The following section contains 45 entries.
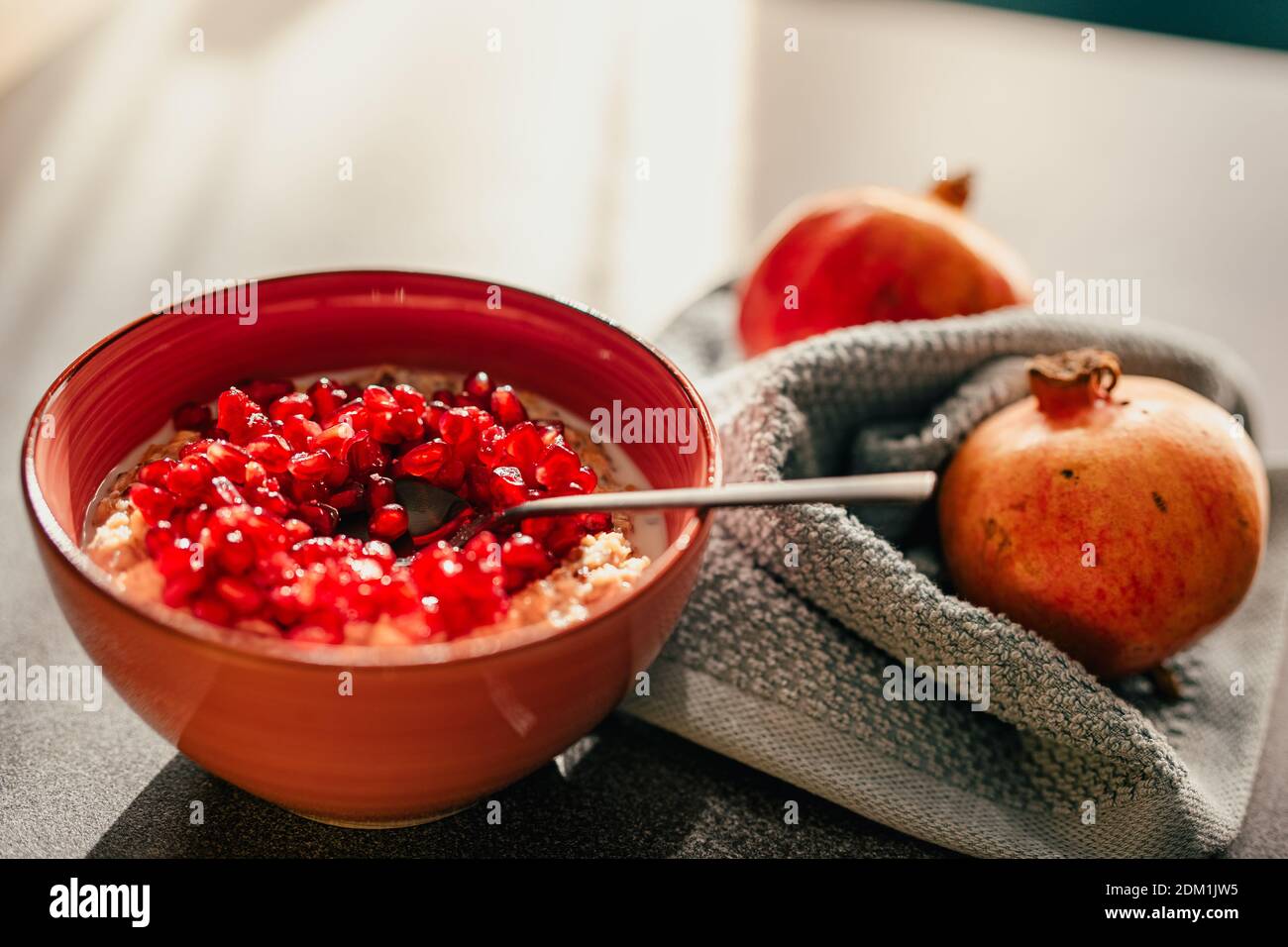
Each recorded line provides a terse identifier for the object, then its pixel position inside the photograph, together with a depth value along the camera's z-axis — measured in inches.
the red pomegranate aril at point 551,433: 18.5
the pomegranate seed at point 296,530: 17.0
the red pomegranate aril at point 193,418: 18.8
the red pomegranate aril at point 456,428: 18.4
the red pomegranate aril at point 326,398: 19.1
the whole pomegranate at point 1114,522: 18.9
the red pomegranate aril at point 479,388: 19.5
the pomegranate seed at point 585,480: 18.2
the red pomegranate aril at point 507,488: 17.9
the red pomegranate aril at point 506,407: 19.2
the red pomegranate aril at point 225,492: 17.1
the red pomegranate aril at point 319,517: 17.5
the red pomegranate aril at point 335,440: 18.1
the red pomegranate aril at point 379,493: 18.1
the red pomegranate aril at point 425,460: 18.2
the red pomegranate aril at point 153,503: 17.1
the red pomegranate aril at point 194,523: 16.7
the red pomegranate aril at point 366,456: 18.1
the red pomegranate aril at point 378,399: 18.6
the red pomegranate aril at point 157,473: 17.6
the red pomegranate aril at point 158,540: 16.7
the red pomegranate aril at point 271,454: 17.8
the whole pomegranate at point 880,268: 22.9
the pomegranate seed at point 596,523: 17.8
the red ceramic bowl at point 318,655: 15.5
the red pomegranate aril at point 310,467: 17.7
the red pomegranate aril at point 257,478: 17.5
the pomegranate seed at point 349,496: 17.9
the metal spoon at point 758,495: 16.9
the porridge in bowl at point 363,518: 16.3
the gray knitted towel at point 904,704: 18.4
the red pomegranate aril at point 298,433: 18.3
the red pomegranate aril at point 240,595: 16.1
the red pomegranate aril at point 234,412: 18.4
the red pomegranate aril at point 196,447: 17.9
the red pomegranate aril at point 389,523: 17.7
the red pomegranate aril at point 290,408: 18.7
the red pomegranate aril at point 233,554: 16.3
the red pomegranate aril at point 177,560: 16.3
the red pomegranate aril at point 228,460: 17.5
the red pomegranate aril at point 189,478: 17.2
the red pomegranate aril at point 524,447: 18.3
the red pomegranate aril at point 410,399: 18.8
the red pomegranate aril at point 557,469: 18.1
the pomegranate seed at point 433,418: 18.8
